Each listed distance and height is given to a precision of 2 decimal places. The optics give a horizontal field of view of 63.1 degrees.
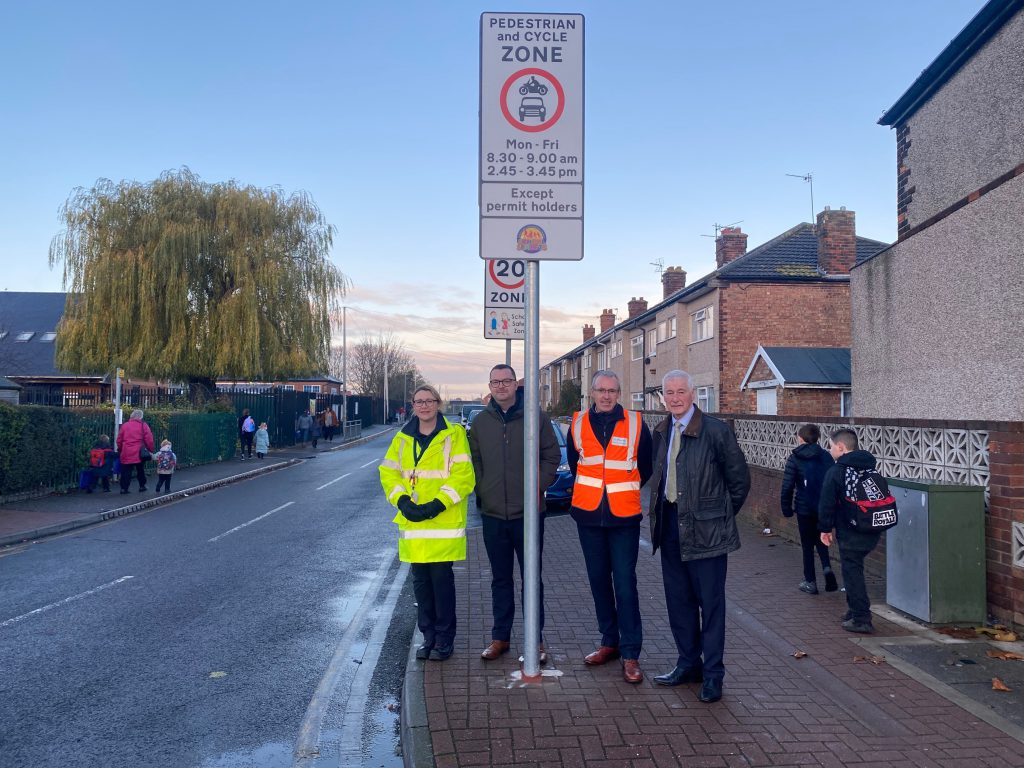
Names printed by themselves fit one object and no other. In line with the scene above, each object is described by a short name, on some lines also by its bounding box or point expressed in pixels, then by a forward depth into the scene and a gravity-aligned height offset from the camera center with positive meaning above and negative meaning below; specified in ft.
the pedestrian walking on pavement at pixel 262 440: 93.66 -4.10
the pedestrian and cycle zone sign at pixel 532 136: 16.40 +5.33
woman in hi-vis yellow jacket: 17.33 -2.04
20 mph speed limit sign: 32.17 +4.04
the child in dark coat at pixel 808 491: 24.77 -2.57
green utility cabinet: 20.18 -3.62
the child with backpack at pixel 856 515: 20.22 -2.68
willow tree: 93.86 +13.66
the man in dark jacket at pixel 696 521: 15.42 -2.17
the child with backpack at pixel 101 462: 55.52 -3.95
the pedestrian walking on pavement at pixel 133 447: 55.16 -2.92
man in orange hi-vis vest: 16.43 -1.89
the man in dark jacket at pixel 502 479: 17.72 -1.58
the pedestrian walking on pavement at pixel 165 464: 56.80 -4.15
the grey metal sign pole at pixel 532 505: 16.17 -1.97
